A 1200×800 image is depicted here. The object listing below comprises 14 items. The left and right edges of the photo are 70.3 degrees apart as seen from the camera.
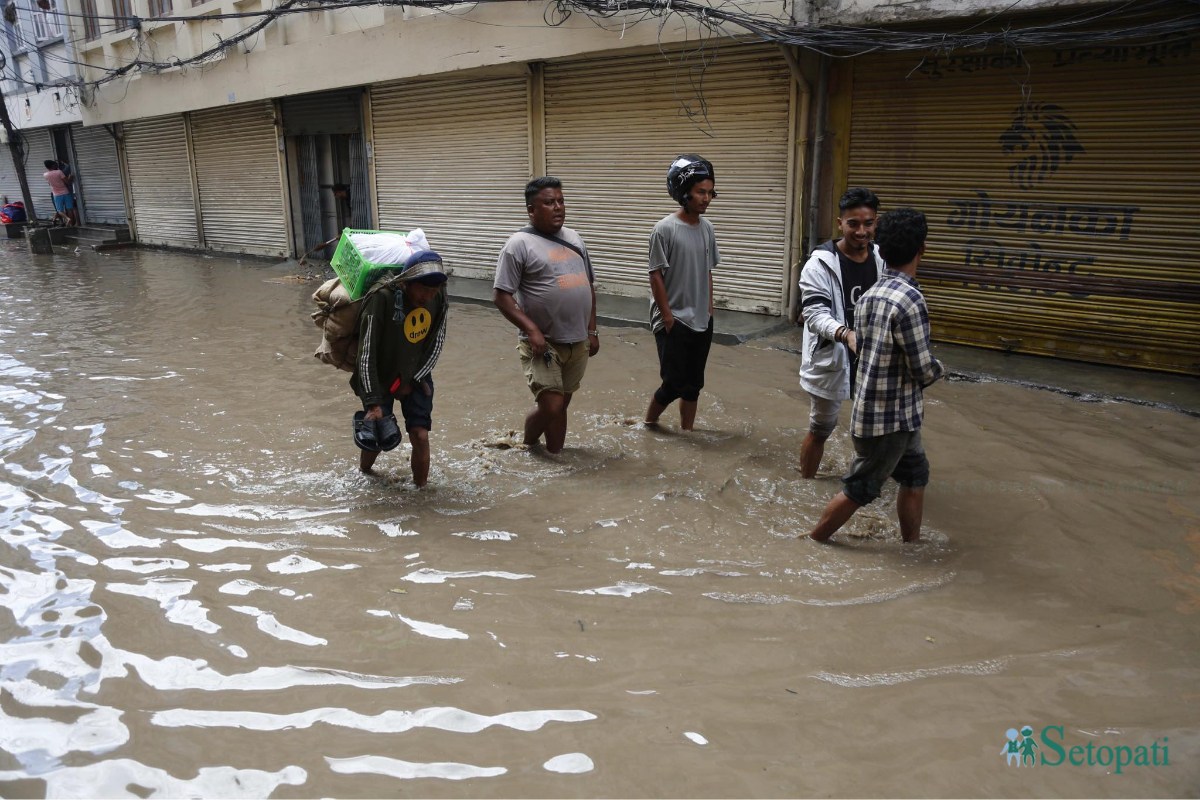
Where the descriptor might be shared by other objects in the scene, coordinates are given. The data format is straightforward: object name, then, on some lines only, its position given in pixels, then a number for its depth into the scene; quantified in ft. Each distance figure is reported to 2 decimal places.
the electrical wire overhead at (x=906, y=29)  19.92
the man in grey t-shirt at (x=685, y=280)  16.03
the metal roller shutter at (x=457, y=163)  38.93
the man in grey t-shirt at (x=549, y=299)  15.49
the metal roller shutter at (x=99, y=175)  72.08
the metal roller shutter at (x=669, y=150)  29.12
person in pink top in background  72.69
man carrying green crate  13.76
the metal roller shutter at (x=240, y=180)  54.44
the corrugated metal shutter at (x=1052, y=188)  21.53
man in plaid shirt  11.29
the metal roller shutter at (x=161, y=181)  63.21
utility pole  67.50
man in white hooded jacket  13.42
